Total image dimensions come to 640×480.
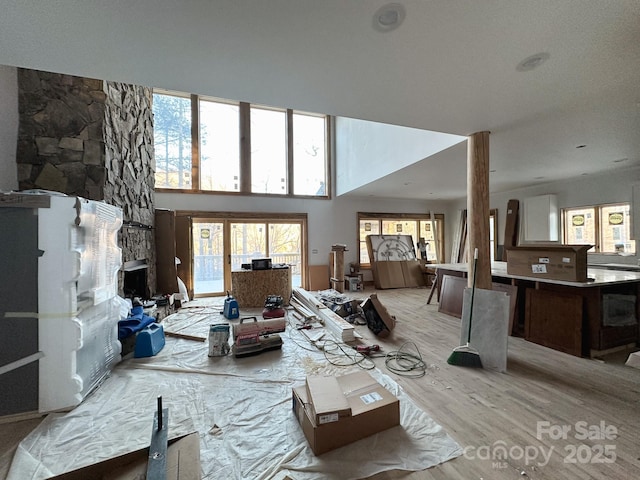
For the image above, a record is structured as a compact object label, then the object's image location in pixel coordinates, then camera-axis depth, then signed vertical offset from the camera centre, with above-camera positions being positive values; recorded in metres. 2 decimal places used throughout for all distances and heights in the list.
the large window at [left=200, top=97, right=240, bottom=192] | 6.43 +2.37
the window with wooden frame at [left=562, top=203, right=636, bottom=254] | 4.97 +0.22
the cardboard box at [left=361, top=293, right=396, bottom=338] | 3.63 -1.16
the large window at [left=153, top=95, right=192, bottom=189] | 6.09 +2.39
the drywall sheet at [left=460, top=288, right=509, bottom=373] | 2.65 -0.95
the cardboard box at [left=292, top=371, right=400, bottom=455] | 1.62 -1.20
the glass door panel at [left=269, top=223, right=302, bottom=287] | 6.93 -0.20
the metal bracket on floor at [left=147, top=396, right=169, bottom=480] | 0.99 -0.92
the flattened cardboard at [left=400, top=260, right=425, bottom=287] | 7.38 -1.02
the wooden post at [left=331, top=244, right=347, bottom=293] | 6.75 -0.77
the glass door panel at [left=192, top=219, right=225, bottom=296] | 6.32 -0.47
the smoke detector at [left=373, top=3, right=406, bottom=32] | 1.42 +1.28
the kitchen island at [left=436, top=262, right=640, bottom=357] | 2.89 -0.90
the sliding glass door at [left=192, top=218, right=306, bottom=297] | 6.36 -0.22
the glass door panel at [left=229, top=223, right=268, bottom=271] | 6.58 -0.09
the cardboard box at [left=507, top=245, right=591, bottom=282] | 2.87 -0.29
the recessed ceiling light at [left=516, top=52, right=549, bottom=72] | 1.82 +1.30
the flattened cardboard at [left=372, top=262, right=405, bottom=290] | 7.17 -1.05
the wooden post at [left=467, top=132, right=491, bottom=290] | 3.03 +0.37
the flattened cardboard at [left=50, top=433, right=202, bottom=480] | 0.96 -0.93
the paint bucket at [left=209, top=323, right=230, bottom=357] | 2.94 -1.19
